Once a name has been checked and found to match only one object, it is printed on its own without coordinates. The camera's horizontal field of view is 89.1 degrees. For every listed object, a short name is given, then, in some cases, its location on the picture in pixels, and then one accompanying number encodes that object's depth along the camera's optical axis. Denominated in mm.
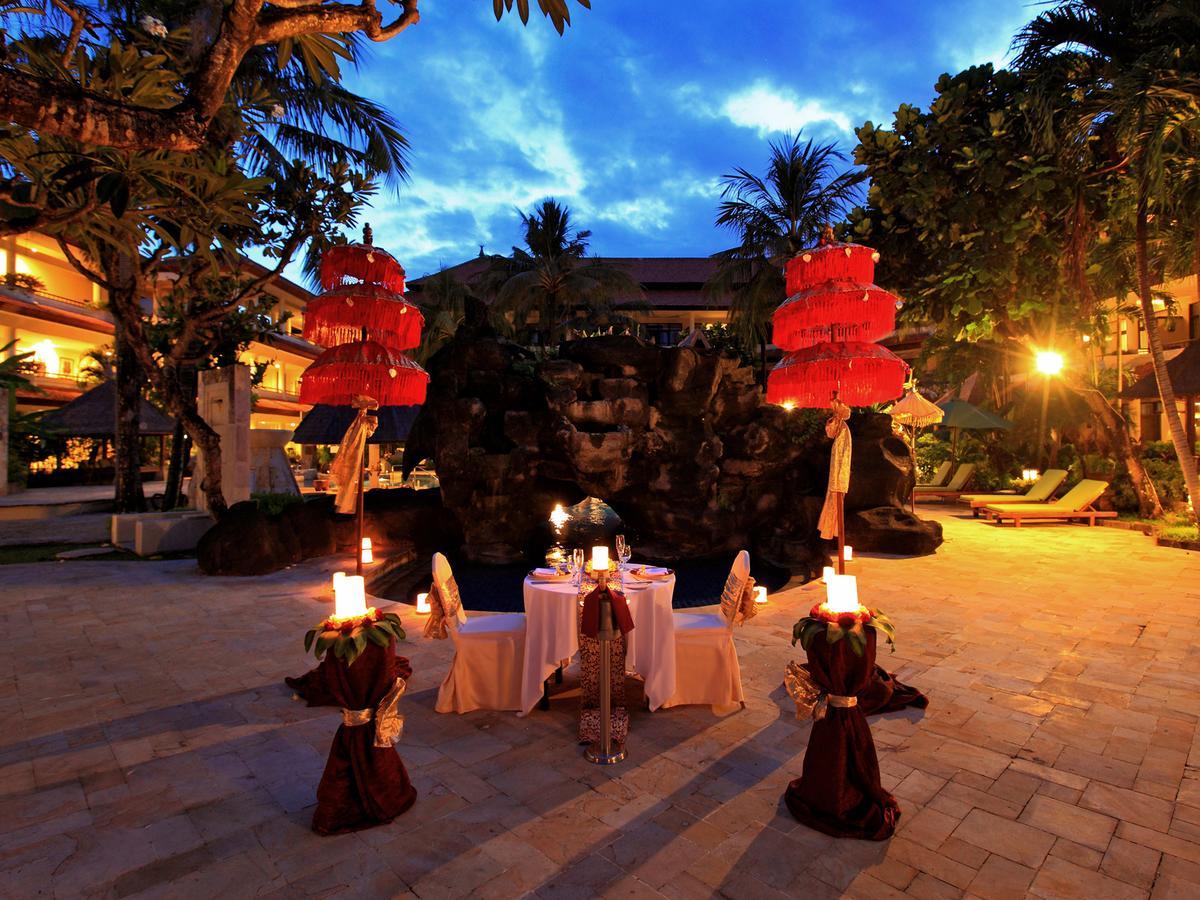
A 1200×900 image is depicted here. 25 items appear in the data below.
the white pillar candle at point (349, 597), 3680
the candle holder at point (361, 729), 3416
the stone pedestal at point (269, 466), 20125
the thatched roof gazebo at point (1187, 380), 15812
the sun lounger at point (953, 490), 21641
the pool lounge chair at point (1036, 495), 16453
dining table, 4840
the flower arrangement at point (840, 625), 3523
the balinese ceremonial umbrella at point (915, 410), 15680
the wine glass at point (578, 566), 5350
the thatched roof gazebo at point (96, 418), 20156
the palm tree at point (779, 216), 18625
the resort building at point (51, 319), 26047
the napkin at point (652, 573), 5211
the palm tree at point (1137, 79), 8188
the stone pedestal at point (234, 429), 13195
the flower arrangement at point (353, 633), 3438
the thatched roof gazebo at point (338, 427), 18391
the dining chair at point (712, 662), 4961
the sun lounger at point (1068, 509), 15070
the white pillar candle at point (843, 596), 3691
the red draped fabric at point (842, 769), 3338
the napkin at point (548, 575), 5258
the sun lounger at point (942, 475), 23594
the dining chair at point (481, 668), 4977
